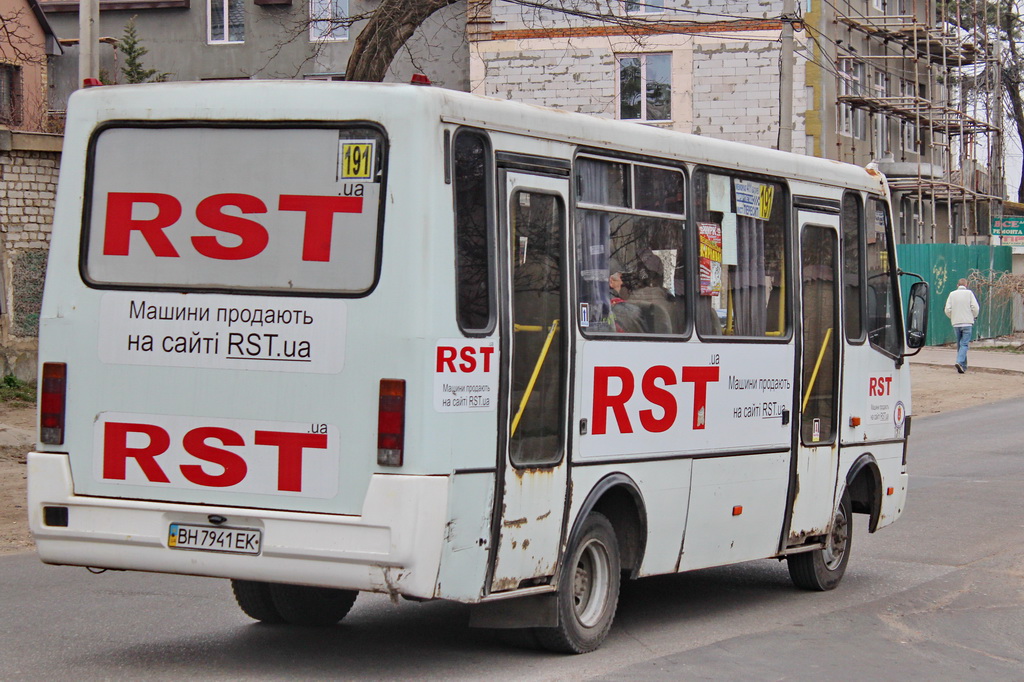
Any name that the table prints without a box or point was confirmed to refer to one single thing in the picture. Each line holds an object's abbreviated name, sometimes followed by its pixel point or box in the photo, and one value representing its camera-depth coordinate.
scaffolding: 44.81
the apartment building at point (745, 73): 40.41
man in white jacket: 31.52
